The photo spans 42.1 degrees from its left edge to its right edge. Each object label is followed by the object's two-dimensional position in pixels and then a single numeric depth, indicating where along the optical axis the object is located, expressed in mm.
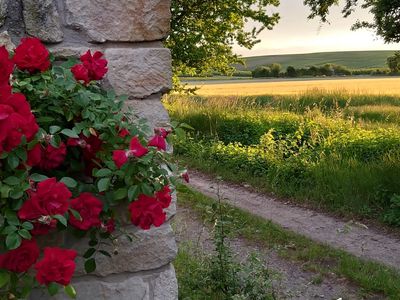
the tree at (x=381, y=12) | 10461
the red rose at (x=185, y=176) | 2186
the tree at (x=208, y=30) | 12359
